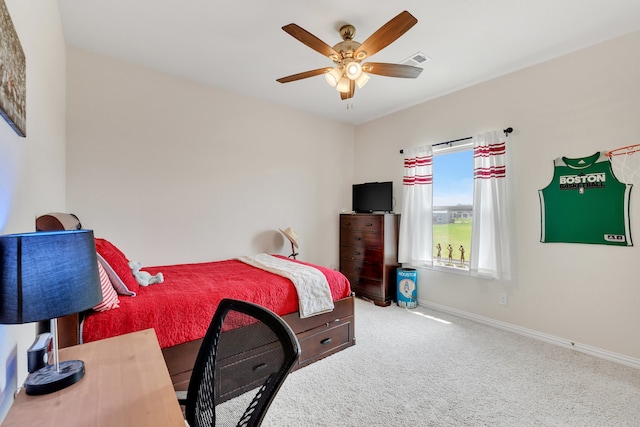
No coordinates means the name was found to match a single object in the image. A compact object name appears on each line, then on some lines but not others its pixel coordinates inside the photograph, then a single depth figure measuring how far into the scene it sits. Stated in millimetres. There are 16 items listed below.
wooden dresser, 3857
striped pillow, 1642
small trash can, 3744
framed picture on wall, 937
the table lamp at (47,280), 735
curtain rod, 3039
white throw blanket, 2393
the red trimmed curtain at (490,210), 3020
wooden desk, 786
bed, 1655
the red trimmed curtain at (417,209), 3734
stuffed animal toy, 2213
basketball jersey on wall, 2426
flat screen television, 4098
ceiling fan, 1893
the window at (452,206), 3473
